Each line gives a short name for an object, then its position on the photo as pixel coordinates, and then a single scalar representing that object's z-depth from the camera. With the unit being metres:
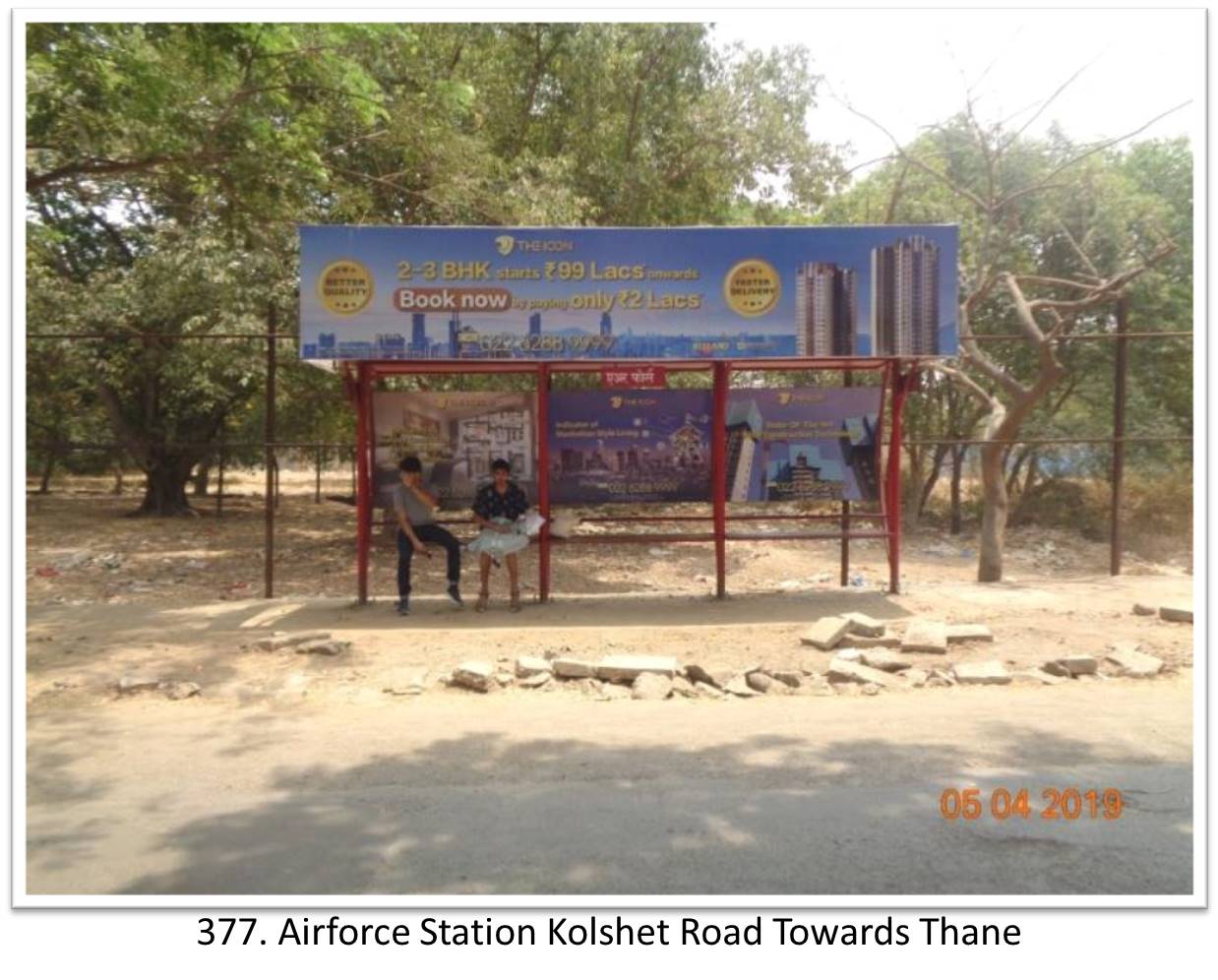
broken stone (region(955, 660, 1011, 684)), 6.83
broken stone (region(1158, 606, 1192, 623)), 8.40
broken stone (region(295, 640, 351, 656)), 7.70
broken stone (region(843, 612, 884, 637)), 7.99
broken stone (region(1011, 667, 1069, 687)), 6.90
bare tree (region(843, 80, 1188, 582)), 10.54
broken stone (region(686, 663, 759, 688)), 6.94
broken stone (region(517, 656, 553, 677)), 7.10
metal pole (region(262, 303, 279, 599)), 9.30
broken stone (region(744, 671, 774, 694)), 6.79
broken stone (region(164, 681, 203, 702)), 6.61
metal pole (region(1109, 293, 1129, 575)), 10.76
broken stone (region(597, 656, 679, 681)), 6.96
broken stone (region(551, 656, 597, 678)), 7.04
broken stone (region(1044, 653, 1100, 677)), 7.05
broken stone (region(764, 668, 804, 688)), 6.90
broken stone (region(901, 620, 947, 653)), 7.63
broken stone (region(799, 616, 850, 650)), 7.81
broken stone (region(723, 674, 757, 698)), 6.69
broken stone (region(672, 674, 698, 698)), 6.75
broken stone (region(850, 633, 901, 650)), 7.83
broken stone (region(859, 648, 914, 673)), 7.24
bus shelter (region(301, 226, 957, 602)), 8.62
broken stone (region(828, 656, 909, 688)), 6.87
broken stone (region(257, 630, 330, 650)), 7.82
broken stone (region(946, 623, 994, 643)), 7.97
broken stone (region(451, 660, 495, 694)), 6.86
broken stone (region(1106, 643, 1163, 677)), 7.02
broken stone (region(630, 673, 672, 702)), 6.65
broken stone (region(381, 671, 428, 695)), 6.80
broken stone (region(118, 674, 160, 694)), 6.69
